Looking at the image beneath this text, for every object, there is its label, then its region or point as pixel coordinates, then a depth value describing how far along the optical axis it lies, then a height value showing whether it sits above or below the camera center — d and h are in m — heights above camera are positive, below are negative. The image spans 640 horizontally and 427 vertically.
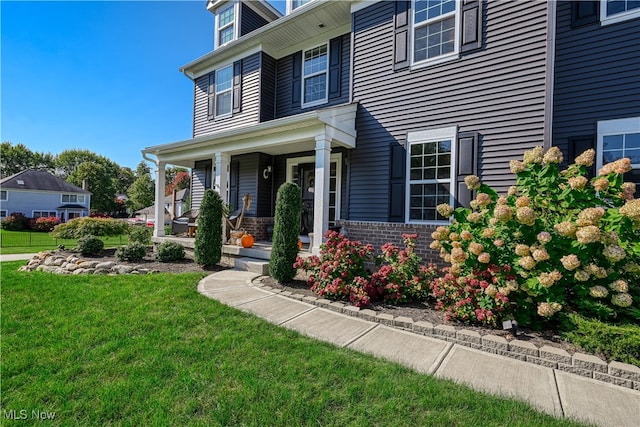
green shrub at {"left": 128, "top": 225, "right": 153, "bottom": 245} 7.84 -0.82
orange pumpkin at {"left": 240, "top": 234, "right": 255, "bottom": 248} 6.64 -0.77
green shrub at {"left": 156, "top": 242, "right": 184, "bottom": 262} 6.64 -1.08
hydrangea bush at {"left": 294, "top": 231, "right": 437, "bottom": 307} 4.02 -0.94
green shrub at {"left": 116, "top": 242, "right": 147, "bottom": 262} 6.61 -1.11
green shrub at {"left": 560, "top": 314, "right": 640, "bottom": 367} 2.42 -1.09
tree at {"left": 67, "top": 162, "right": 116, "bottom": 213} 38.69 +2.91
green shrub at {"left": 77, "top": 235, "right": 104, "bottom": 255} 7.34 -1.08
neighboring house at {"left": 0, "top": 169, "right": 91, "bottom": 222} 26.98 +0.67
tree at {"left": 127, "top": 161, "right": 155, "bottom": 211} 38.22 +1.68
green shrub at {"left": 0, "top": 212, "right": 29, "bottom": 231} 23.22 -1.62
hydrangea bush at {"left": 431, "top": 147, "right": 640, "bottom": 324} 2.76 -0.34
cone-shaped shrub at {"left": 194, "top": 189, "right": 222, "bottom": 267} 5.91 -0.54
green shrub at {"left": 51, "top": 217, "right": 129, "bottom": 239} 11.78 -1.04
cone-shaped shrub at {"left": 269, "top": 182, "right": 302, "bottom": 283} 4.88 -0.45
